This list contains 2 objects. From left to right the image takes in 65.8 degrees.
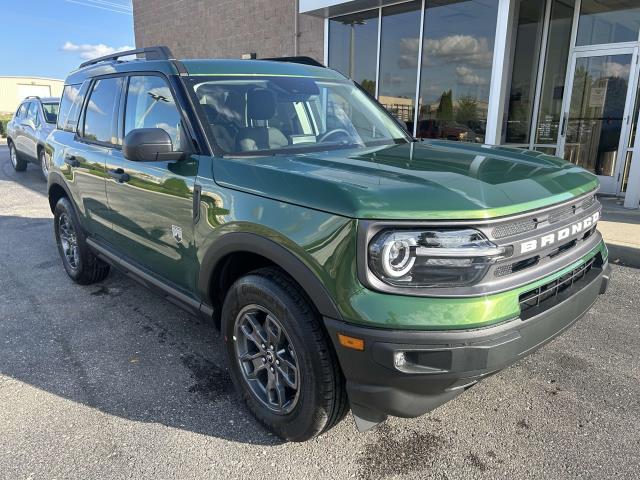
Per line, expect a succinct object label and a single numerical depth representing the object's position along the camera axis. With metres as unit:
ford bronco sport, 1.96
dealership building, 8.21
